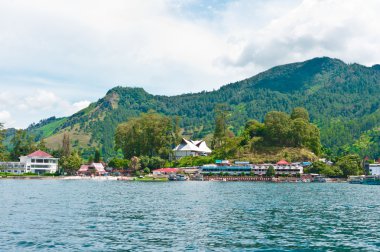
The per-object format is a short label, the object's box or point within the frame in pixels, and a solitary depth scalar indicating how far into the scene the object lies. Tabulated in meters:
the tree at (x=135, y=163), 189.88
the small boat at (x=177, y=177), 177.00
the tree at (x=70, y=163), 194.88
